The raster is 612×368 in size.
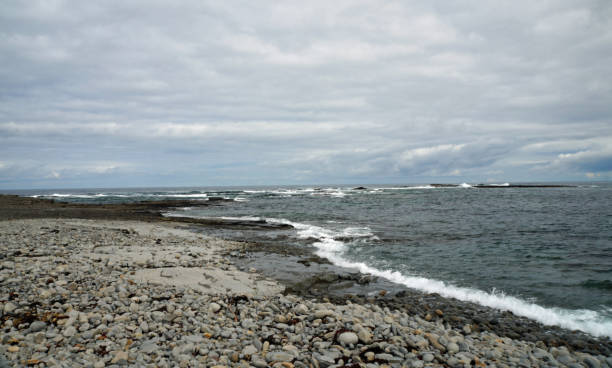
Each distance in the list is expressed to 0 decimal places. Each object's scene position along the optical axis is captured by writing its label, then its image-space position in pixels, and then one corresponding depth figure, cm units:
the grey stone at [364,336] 545
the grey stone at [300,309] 676
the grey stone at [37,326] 530
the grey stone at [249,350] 510
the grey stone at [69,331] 523
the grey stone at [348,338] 542
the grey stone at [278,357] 495
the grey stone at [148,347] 498
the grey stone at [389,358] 493
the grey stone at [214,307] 663
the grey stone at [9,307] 574
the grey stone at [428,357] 497
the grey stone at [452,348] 532
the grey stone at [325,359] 492
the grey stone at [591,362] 534
